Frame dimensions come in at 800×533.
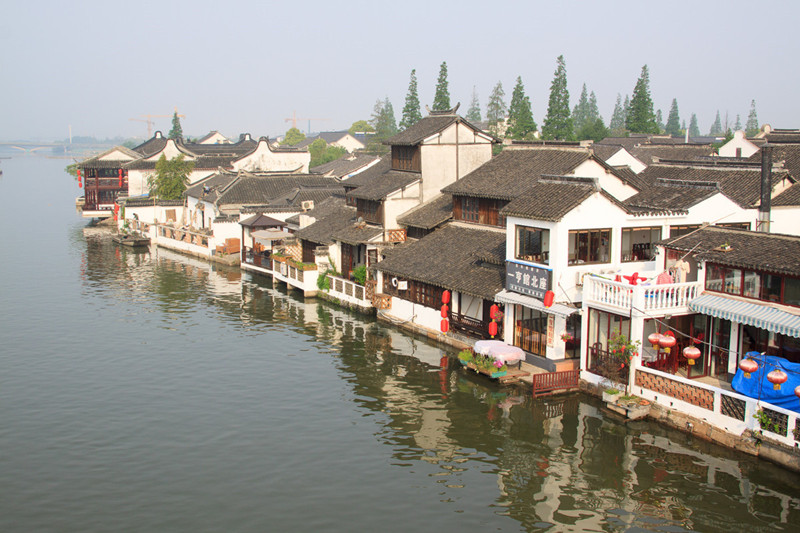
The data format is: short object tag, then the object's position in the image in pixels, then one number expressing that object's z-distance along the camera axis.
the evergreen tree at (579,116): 194.88
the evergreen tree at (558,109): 102.31
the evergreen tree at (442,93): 107.69
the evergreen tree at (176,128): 157.25
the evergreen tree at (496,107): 149.75
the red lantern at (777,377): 20.90
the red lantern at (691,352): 23.80
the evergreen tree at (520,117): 103.75
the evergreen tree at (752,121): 193.12
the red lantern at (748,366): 21.61
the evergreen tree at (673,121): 194.25
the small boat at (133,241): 68.06
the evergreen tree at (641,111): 103.00
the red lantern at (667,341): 24.08
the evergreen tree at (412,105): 119.12
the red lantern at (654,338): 24.30
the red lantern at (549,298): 26.98
